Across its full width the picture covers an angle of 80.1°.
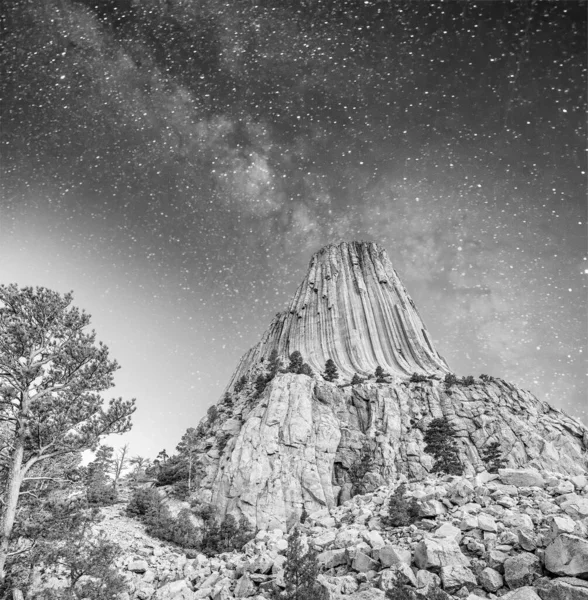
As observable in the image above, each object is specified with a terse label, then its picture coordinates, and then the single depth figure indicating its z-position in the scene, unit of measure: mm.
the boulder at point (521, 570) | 9047
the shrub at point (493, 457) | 36781
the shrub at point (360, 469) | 33250
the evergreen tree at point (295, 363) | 56697
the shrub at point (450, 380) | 53281
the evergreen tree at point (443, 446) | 33416
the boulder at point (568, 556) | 8430
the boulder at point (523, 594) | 7922
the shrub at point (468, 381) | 53594
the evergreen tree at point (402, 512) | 15391
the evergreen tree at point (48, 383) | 12578
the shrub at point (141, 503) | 27406
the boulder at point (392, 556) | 11188
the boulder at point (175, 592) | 12236
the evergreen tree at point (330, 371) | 58009
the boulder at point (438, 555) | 10523
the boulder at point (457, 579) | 9578
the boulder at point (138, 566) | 16116
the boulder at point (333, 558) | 12482
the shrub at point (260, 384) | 51231
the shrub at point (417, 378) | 55688
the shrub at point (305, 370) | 55625
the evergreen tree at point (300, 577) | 9820
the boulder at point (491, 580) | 9266
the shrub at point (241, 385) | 59631
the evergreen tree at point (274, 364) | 55831
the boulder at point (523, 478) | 15859
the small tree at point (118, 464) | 40044
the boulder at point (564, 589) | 7762
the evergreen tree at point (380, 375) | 56881
